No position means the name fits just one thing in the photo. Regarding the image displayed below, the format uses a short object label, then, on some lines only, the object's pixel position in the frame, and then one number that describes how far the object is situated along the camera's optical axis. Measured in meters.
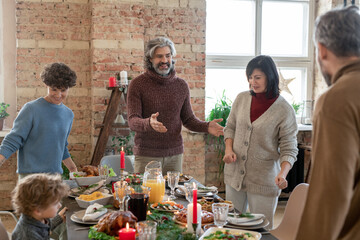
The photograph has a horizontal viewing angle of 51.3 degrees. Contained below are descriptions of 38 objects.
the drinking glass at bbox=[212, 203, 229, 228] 1.54
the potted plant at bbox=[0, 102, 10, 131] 3.83
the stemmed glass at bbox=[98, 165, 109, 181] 2.23
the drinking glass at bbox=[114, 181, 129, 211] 1.78
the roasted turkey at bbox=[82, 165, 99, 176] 2.38
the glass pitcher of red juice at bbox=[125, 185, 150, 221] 1.67
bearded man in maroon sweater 2.68
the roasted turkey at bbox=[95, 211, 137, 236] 1.48
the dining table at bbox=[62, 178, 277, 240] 1.52
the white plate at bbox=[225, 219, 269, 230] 1.61
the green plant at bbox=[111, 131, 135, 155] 3.85
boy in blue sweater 2.34
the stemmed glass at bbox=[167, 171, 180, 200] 2.00
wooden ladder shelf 3.60
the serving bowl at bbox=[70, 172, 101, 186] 2.26
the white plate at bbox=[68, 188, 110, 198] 2.10
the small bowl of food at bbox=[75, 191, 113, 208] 1.89
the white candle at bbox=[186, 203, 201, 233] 1.50
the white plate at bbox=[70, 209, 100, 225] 1.65
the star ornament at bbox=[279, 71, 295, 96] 4.50
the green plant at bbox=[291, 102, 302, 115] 4.52
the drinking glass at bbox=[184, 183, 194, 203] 1.81
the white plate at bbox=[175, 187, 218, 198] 2.09
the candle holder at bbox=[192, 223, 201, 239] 1.48
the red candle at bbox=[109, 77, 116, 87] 3.61
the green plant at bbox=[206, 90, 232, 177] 4.19
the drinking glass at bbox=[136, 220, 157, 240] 1.33
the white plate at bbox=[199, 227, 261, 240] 1.47
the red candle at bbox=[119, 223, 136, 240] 1.18
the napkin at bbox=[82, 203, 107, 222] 1.66
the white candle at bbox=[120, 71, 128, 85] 3.60
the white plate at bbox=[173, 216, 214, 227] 1.62
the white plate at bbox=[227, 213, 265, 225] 1.65
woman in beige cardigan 2.33
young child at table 1.58
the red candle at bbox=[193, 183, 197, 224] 1.45
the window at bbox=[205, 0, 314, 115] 4.52
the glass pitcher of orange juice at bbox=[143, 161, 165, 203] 1.95
